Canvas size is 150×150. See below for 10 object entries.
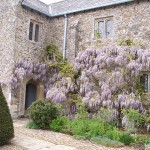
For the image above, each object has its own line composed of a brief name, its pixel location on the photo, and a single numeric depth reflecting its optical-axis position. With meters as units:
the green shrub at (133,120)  10.22
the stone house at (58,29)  13.40
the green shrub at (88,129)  9.32
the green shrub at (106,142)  8.44
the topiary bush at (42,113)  10.52
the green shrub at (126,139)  8.90
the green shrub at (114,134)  8.91
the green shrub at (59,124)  10.37
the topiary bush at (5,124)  7.51
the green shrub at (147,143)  8.22
